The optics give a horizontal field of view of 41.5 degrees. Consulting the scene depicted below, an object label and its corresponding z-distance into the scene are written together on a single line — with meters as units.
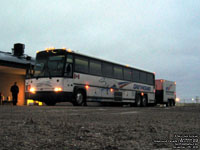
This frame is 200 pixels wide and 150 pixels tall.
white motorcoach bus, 15.52
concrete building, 23.76
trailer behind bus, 29.25
